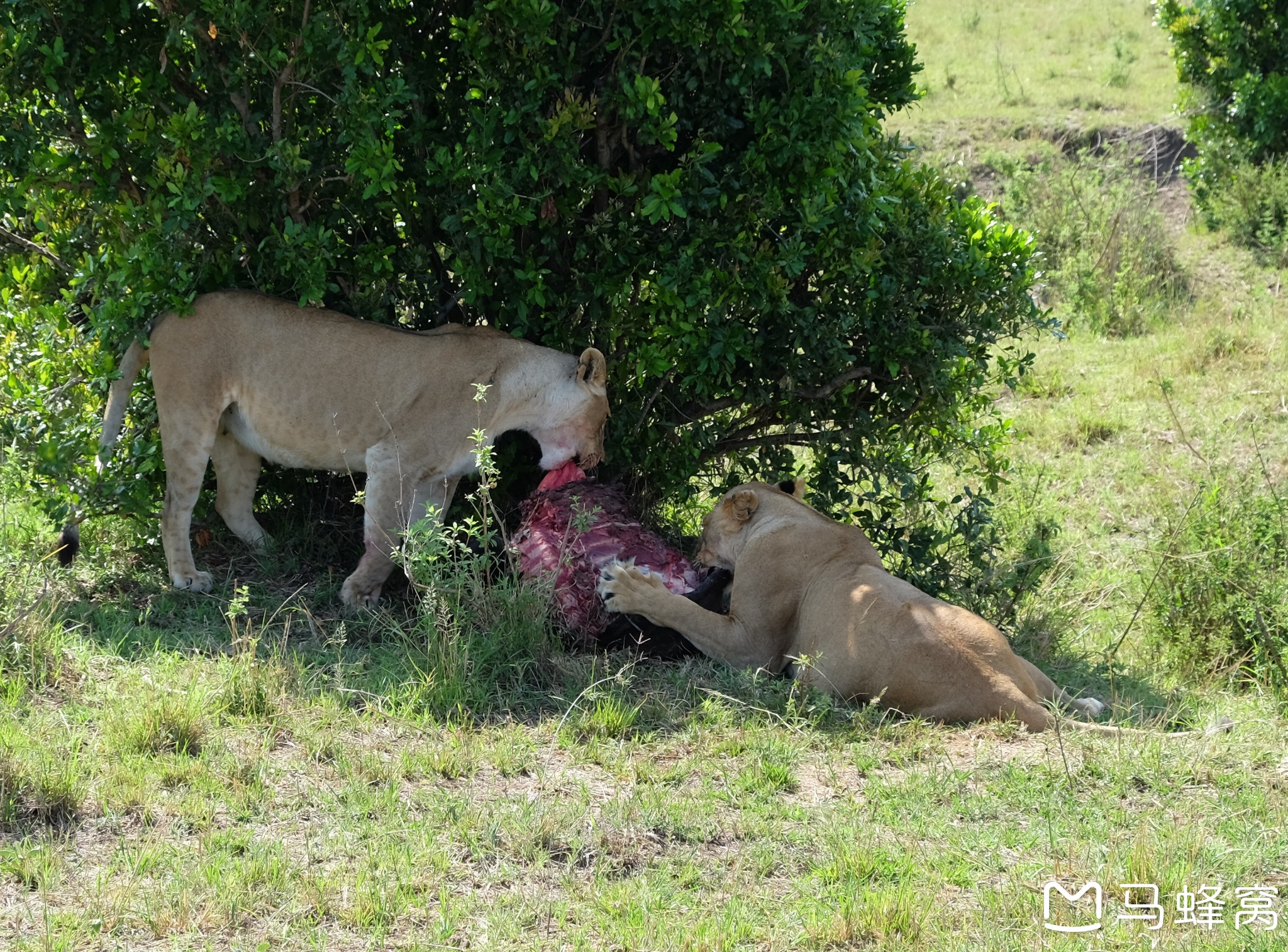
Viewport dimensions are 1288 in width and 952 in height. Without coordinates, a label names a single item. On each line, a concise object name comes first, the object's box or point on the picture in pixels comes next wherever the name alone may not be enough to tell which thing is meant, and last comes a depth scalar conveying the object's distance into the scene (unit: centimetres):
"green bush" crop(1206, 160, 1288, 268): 2637
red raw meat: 1219
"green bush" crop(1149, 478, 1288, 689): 1425
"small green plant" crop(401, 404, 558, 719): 1042
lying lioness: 1070
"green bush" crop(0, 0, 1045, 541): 1187
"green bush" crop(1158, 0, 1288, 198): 2637
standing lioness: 1263
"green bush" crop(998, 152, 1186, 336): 2467
